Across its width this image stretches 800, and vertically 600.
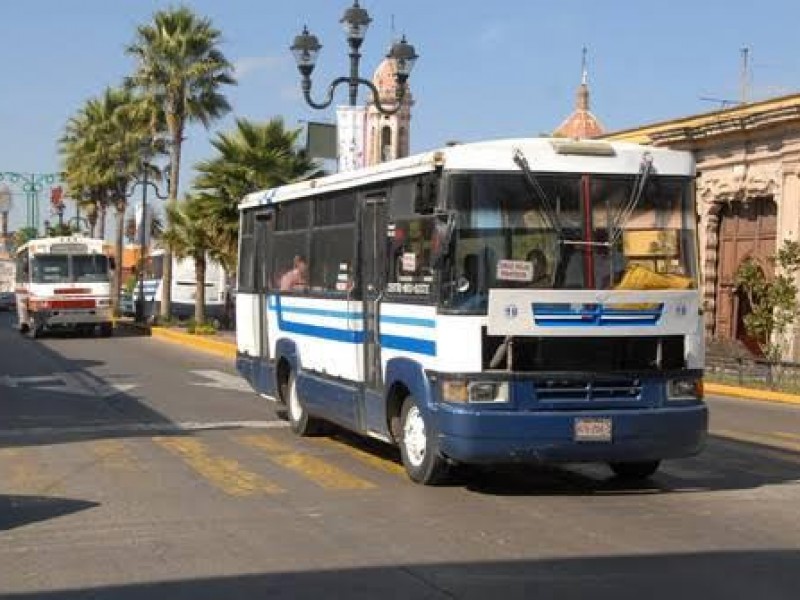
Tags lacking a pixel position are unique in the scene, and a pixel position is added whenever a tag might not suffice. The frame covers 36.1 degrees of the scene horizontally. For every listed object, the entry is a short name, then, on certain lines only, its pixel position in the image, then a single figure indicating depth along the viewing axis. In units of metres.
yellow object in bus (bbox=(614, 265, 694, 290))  9.72
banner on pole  23.22
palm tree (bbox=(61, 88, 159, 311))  50.50
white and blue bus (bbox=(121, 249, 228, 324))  53.06
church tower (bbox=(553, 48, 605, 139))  54.88
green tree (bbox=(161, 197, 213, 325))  35.59
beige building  29.05
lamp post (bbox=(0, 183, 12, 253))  126.95
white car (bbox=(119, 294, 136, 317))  52.99
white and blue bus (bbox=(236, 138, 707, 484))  9.41
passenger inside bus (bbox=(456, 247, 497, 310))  9.42
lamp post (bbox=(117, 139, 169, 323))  45.62
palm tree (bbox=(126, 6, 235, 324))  40.28
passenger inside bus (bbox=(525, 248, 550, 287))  9.48
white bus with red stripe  35.92
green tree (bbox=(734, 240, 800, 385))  24.08
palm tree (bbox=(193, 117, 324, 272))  34.00
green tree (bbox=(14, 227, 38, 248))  121.38
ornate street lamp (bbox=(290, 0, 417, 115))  24.19
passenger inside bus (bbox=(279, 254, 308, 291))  13.20
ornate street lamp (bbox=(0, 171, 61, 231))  114.50
